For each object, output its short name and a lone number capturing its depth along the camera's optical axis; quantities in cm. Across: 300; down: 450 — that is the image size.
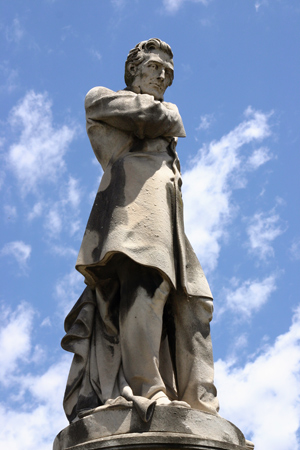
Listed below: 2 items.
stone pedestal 650
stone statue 727
